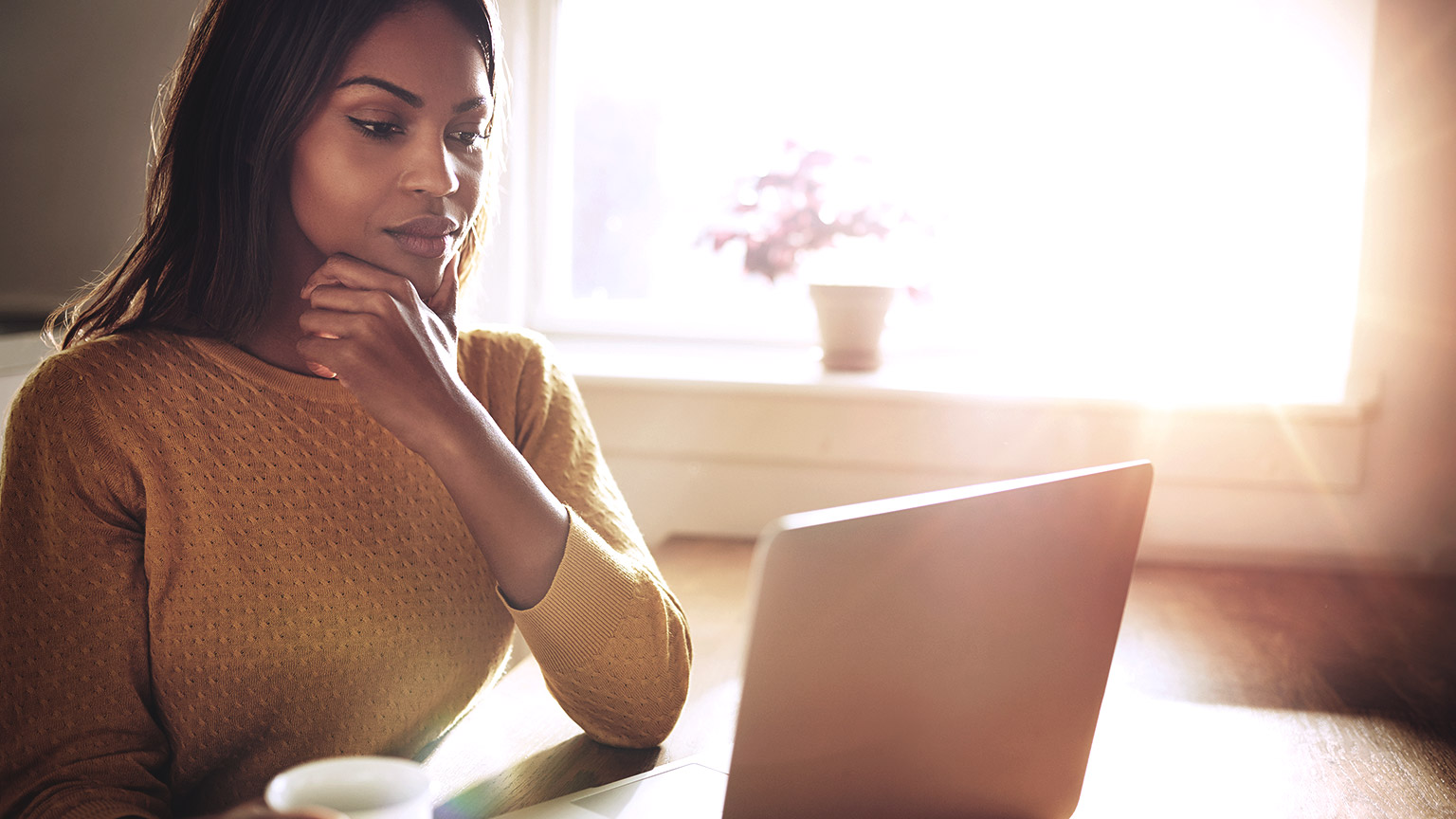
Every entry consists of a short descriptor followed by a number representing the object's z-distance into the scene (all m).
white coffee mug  0.51
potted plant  2.26
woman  0.85
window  2.13
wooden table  0.91
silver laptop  0.55
